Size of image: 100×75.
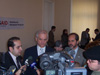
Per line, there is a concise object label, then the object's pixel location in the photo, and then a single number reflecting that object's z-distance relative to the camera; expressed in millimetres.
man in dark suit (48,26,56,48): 7888
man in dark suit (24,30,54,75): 2510
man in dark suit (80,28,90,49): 9533
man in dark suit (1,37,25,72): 2063
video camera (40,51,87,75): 1163
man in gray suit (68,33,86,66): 2479
